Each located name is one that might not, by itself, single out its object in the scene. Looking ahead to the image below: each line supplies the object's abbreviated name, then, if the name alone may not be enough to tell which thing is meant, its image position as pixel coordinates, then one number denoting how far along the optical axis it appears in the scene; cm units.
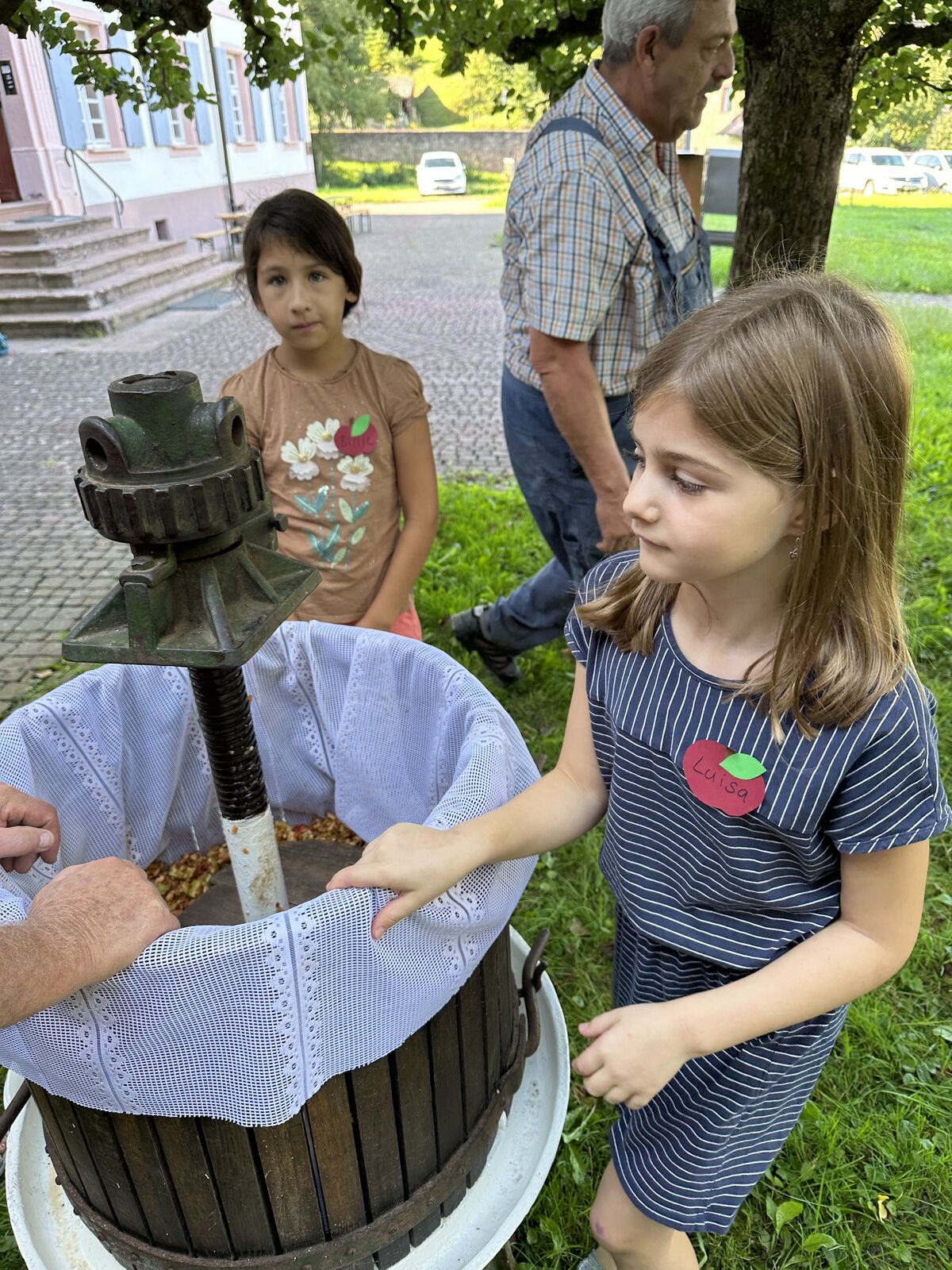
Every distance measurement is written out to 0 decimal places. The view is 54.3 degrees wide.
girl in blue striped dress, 105
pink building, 1109
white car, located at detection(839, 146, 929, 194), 2219
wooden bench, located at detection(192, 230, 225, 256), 1364
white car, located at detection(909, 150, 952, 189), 2142
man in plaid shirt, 234
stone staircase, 1008
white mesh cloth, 104
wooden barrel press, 119
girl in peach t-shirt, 220
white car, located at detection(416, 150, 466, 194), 2658
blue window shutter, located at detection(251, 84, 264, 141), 1750
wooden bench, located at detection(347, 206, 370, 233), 1773
